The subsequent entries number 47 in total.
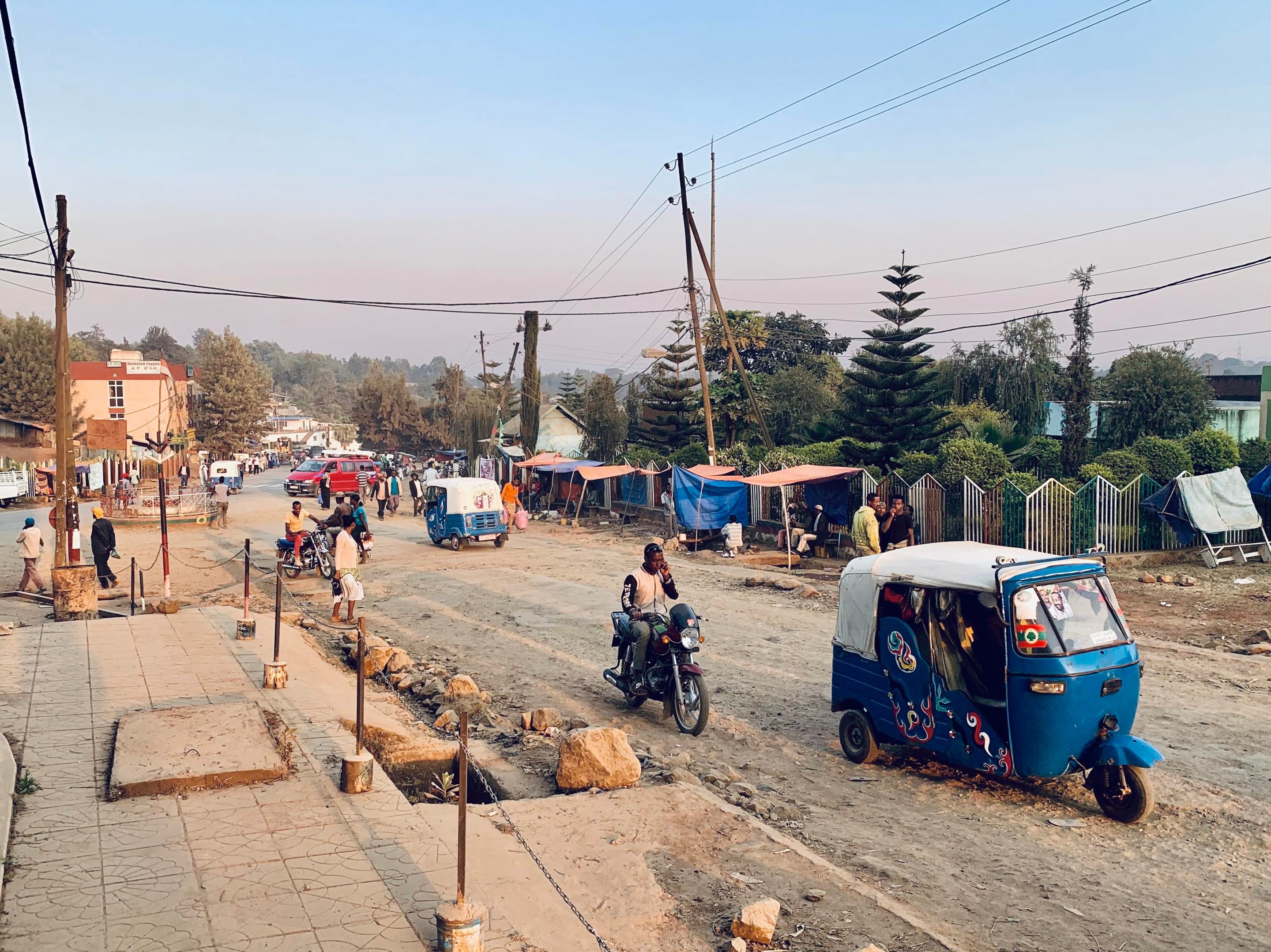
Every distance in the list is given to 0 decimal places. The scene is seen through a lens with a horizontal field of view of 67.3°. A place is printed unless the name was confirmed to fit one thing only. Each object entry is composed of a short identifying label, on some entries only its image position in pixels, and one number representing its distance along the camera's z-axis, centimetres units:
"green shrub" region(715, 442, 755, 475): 2905
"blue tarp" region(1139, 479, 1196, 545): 1841
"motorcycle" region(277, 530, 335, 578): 2031
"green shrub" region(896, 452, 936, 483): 2169
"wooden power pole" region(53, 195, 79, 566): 1493
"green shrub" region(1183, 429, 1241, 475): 2020
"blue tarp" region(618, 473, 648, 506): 3225
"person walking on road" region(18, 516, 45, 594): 1662
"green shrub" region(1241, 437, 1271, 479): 2108
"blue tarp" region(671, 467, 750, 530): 2442
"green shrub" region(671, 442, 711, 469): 3375
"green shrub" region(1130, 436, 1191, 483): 1953
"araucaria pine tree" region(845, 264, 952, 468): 2959
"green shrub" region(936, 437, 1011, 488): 1991
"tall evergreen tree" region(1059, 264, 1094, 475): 2448
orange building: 6438
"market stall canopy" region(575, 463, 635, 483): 3158
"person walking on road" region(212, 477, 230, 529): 3198
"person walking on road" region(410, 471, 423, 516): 3478
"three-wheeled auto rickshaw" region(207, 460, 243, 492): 5112
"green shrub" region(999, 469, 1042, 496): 1891
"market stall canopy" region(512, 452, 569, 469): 3662
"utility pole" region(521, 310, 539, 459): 3691
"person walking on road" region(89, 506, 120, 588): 1719
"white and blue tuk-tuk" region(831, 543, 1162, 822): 636
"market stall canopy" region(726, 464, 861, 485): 2202
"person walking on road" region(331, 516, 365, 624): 1407
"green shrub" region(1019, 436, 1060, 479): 2798
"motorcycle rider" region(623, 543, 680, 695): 923
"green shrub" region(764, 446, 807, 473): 2662
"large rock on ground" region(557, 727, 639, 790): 696
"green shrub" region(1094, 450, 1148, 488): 1923
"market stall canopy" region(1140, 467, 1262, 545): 1806
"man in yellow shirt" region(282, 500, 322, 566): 2012
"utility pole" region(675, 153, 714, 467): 2888
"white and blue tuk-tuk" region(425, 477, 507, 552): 2506
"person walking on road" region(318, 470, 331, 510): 3622
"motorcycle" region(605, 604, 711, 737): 873
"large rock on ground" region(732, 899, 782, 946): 466
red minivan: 4141
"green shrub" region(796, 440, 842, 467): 2709
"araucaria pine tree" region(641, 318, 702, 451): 4256
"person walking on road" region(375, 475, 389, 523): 3466
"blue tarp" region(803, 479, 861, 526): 2253
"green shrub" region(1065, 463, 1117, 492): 1894
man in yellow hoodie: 1658
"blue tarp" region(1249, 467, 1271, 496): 1817
